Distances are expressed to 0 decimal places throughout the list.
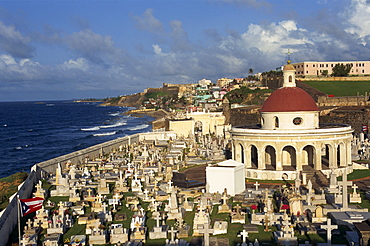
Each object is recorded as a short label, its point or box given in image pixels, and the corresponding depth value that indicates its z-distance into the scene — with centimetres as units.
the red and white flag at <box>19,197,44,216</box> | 2155
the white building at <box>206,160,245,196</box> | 2959
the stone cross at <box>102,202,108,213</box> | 2511
